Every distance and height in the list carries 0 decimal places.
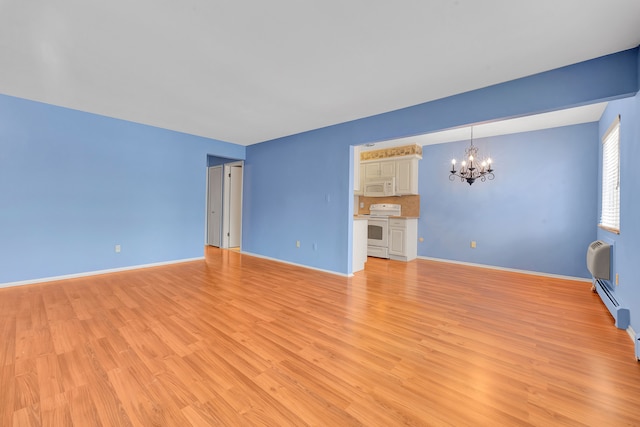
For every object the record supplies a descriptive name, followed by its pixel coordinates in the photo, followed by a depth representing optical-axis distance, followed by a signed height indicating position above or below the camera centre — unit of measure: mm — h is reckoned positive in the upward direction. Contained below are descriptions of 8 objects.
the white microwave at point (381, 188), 6184 +585
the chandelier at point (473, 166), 5246 +940
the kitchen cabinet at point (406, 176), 5988 +828
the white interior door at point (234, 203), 6938 +179
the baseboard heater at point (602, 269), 2842 -668
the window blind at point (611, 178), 3033 +472
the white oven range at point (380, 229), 6039 -411
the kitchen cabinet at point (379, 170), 6254 +1028
